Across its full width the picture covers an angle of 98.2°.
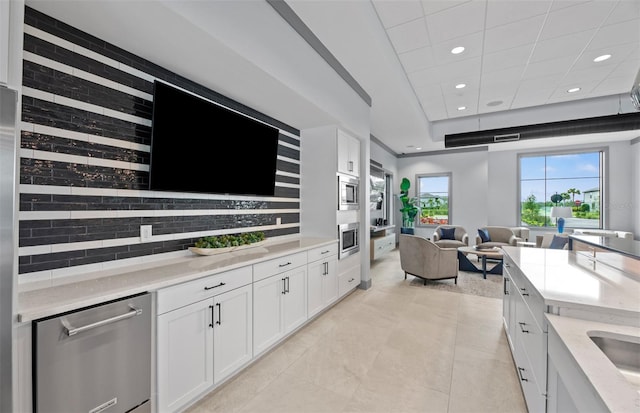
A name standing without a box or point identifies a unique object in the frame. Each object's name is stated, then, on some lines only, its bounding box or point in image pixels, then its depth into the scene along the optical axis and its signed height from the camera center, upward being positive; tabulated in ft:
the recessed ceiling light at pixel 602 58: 11.23 +6.28
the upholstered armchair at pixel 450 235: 20.65 -2.12
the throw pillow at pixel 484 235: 20.68 -1.97
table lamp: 20.74 -0.33
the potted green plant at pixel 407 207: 26.71 +0.09
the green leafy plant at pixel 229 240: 7.86 -1.05
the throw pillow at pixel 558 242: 14.20 -1.71
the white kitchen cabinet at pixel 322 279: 10.07 -2.80
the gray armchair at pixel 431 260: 14.64 -2.80
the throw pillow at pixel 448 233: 21.88 -1.96
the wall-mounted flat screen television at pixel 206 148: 6.68 +1.67
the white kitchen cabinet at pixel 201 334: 5.33 -2.82
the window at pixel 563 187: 22.66 +1.92
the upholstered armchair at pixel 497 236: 20.65 -2.08
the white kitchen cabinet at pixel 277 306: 7.59 -3.03
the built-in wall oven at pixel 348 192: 12.44 +0.71
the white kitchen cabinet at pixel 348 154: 12.34 +2.54
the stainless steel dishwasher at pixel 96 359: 3.86 -2.41
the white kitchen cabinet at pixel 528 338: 4.60 -2.63
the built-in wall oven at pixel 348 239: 12.39 -1.53
